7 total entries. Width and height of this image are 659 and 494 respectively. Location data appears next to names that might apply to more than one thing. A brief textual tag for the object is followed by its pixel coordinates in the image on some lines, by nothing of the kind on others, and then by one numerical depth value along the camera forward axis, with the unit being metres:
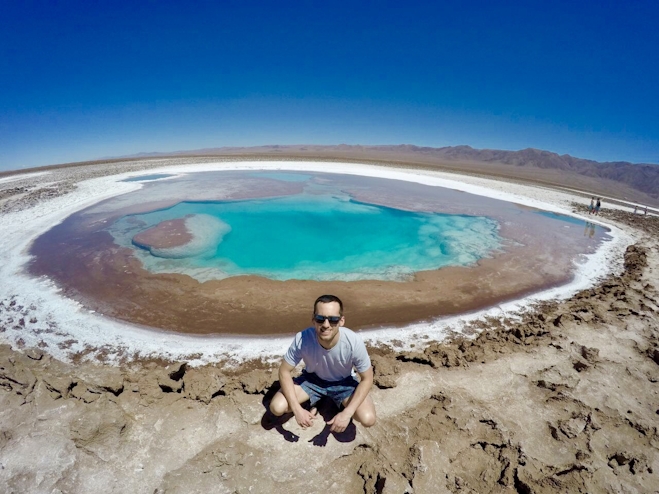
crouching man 2.46
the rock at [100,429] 2.61
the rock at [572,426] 2.85
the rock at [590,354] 3.92
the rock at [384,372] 3.41
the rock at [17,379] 3.04
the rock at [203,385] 3.16
